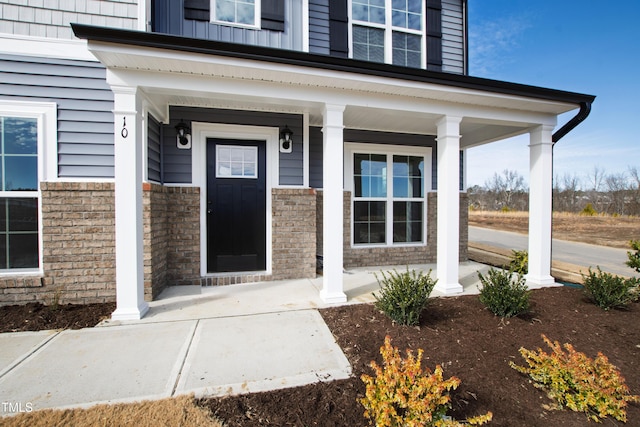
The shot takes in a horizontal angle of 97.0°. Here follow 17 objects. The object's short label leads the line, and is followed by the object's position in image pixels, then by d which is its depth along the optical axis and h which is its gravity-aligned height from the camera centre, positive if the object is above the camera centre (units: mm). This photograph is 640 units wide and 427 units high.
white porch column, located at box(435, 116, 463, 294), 3854 +52
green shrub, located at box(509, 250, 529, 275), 4755 -901
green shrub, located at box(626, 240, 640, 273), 3855 -673
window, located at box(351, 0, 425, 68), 5098 +3295
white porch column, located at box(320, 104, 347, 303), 3449 +94
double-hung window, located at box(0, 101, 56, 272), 3320 +359
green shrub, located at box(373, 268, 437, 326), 2867 -928
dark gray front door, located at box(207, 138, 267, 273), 4395 +55
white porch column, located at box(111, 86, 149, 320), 2941 +80
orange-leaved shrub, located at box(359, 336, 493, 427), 1465 -1035
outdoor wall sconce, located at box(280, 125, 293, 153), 4445 +1085
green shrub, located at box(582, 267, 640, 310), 3381 -1000
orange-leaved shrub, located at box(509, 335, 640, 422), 1726 -1138
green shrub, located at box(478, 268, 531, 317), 3072 -977
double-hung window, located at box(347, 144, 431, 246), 5551 +318
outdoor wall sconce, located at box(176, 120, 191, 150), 4113 +1067
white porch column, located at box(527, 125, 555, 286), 4250 +88
